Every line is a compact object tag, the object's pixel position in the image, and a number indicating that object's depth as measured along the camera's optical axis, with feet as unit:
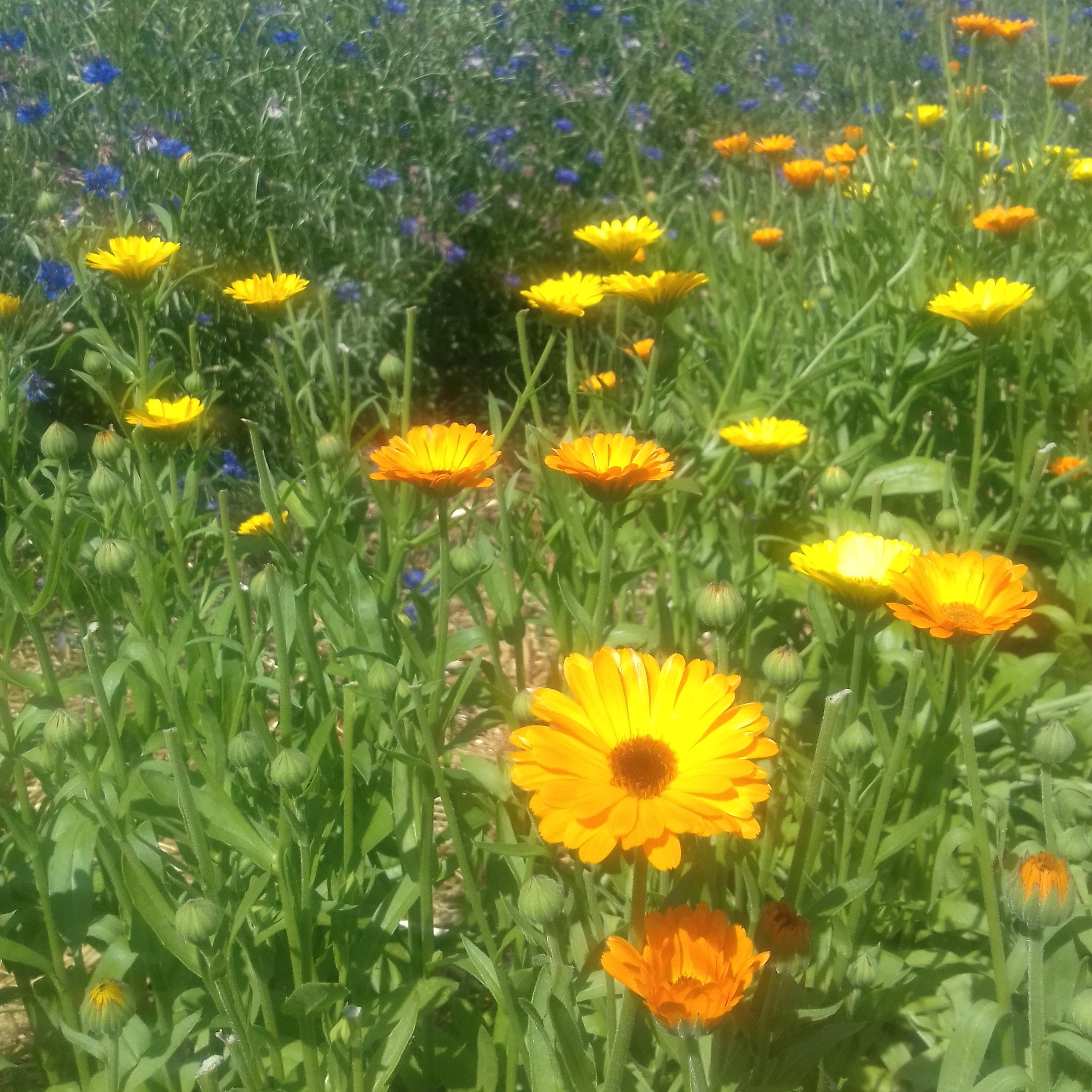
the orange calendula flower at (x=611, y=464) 1.59
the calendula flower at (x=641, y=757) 1.24
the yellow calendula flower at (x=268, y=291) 2.18
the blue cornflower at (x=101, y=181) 3.33
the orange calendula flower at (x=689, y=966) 1.21
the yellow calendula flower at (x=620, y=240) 2.36
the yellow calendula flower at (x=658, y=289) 2.10
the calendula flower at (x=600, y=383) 2.45
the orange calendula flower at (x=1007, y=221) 2.57
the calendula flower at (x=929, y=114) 3.94
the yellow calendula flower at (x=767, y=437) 2.17
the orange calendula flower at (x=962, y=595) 1.41
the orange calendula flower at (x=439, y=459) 1.61
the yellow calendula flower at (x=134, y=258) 2.16
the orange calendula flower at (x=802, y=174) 3.30
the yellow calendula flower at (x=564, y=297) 2.18
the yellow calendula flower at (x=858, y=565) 1.61
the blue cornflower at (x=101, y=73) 3.62
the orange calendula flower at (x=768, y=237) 3.19
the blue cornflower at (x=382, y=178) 3.94
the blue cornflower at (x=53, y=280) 3.04
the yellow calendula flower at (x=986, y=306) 2.17
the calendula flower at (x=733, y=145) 3.48
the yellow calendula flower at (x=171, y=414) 2.06
